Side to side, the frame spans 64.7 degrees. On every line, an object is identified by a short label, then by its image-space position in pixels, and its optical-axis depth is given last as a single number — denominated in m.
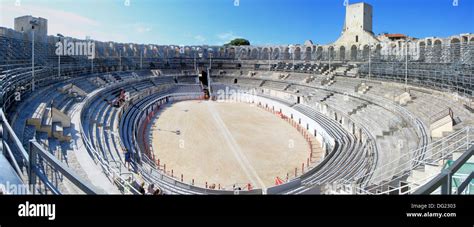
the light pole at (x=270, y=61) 51.78
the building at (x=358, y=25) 43.53
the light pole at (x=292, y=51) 53.48
